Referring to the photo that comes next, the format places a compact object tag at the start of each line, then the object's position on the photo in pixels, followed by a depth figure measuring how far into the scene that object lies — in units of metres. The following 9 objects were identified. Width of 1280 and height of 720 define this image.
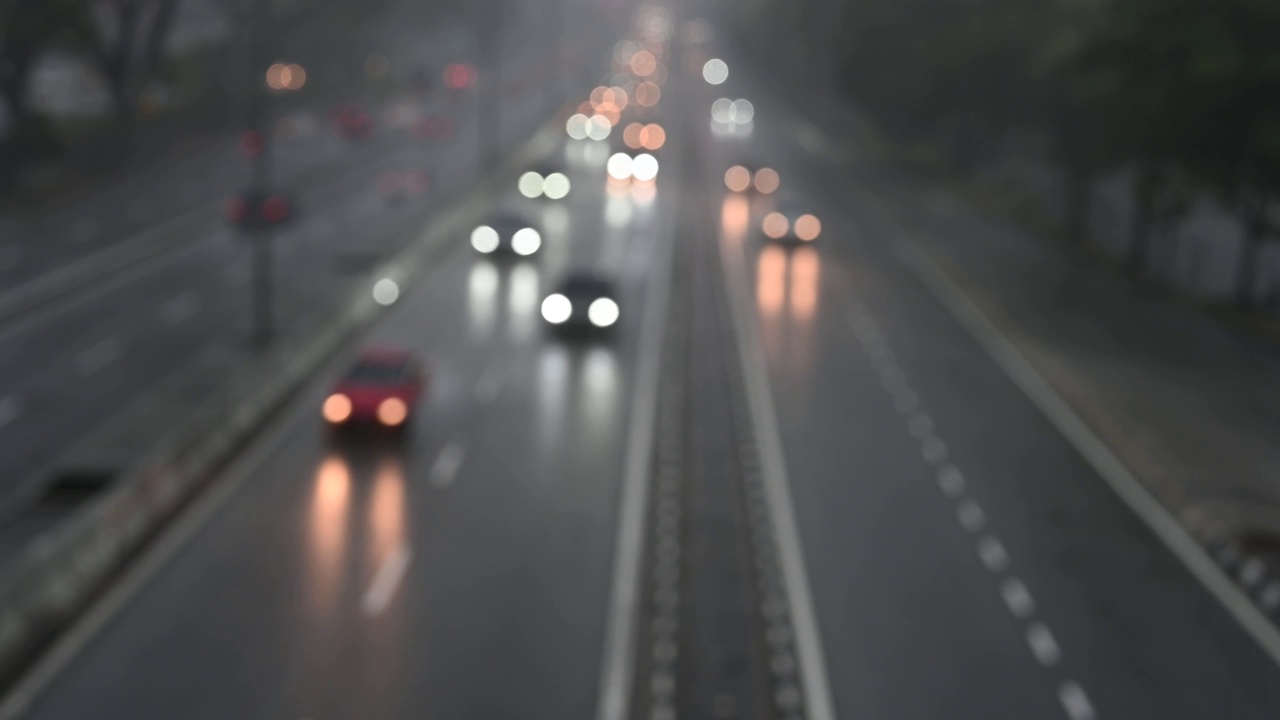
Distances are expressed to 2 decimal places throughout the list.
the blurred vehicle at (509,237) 58.47
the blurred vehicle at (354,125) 94.81
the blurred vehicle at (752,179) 82.44
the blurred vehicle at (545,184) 76.06
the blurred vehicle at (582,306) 43.81
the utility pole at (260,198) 39.50
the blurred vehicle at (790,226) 62.94
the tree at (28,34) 66.75
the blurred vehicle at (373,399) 31.64
